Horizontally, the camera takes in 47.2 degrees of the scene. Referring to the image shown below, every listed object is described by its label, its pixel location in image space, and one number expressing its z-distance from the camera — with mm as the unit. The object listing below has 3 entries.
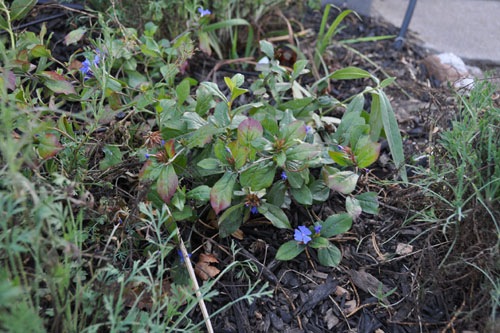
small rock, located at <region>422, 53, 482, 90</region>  916
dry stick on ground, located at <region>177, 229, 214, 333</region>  532
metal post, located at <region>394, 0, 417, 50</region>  969
